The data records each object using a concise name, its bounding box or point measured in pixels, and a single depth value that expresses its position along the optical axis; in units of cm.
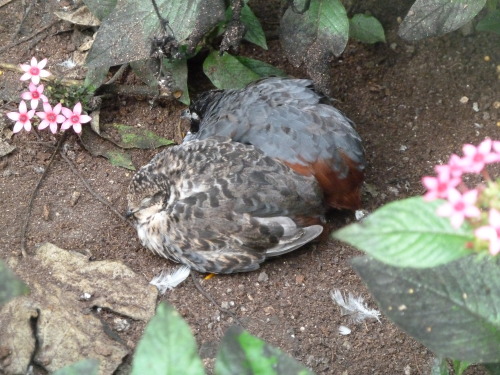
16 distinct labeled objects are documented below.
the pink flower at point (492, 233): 147
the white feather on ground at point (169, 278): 360
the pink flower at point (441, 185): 155
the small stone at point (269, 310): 350
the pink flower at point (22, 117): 386
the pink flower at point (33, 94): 387
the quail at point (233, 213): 361
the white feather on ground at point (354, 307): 344
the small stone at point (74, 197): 392
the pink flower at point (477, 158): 163
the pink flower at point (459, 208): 149
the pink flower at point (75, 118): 393
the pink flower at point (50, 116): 391
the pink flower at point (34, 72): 389
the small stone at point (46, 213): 382
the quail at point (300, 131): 374
